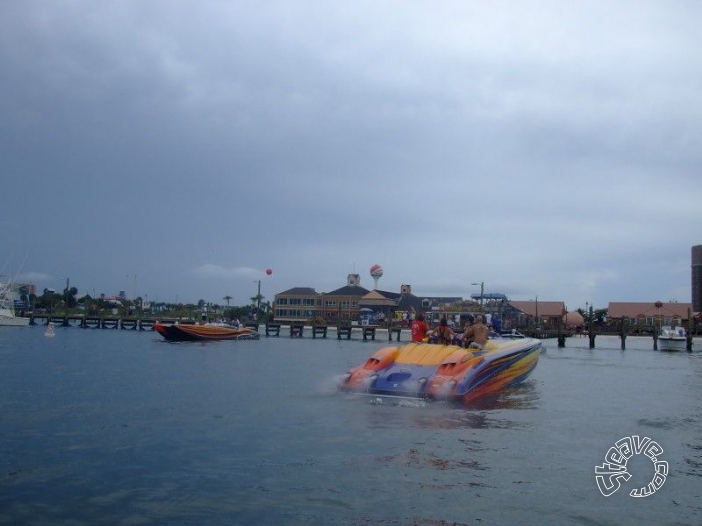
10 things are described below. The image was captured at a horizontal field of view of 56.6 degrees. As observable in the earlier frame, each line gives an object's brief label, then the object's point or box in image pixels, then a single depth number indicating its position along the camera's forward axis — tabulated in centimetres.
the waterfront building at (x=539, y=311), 7941
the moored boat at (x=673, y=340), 4738
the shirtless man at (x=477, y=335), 1566
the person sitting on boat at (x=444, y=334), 1614
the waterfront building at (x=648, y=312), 8494
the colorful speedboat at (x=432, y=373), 1298
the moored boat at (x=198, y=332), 4306
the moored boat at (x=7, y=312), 6259
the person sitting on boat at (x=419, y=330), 1705
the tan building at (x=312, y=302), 9578
